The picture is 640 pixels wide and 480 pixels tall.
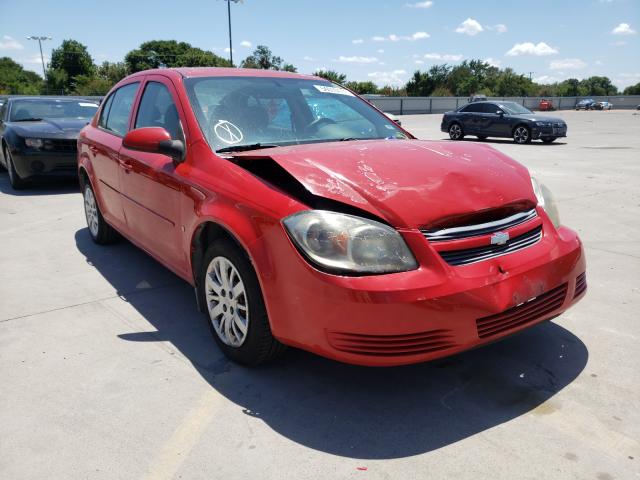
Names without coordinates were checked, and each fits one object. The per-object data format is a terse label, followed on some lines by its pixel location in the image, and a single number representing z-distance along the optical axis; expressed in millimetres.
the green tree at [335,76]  71400
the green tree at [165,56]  94562
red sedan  2236
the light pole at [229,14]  39188
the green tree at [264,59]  67938
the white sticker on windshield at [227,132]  3152
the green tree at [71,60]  98750
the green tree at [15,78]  77688
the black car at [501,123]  16609
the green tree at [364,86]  70625
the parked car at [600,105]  56594
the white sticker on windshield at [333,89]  3982
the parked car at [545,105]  52950
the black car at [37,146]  8227
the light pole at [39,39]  68000
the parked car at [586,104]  56438
